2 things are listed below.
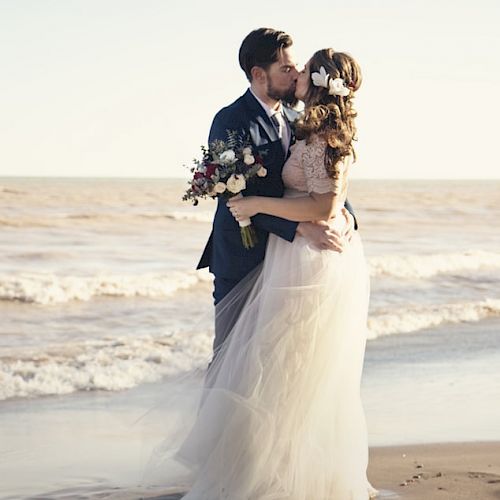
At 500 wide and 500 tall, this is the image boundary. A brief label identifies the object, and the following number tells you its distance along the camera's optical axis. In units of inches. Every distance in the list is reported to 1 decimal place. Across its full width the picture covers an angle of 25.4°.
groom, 191.2
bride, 185.2
